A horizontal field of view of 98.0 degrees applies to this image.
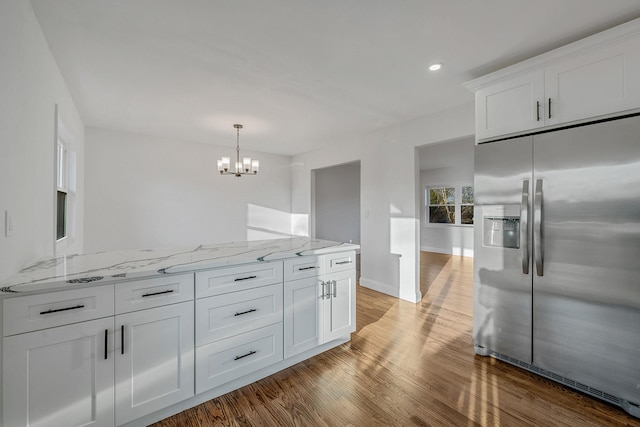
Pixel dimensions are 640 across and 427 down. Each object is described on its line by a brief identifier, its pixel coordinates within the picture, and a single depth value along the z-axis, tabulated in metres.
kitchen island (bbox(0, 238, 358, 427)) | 1.29
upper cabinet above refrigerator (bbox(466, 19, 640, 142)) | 1.80
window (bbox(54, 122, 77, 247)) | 3.02
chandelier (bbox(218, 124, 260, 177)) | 4.02
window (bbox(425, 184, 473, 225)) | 7.77
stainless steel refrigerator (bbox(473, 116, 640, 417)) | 1.75
